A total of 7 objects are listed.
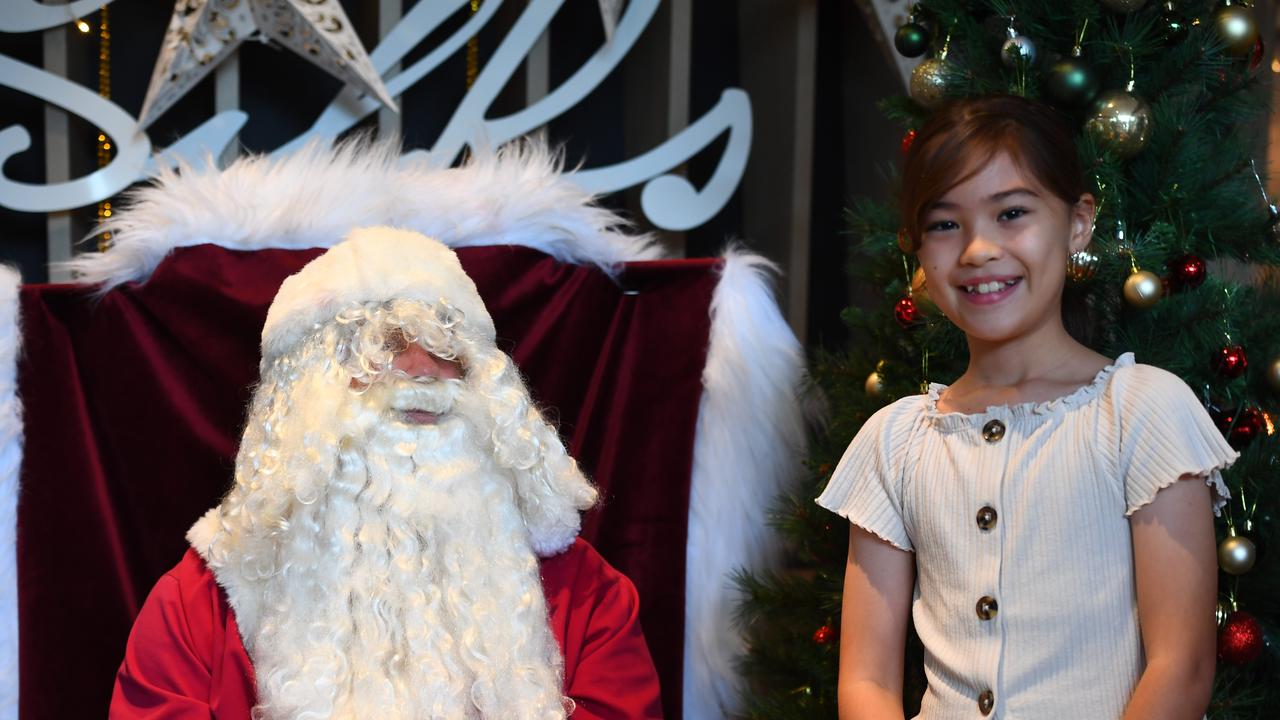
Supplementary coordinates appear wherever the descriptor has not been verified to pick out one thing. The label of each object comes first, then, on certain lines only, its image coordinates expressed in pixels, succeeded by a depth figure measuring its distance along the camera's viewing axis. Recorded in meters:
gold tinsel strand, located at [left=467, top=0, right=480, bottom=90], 3.09
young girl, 1.39
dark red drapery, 2.23
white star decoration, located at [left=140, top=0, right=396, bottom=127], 2.66
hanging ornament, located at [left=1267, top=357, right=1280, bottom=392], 1.73
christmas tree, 1.72
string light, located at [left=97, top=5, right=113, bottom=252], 2.89
